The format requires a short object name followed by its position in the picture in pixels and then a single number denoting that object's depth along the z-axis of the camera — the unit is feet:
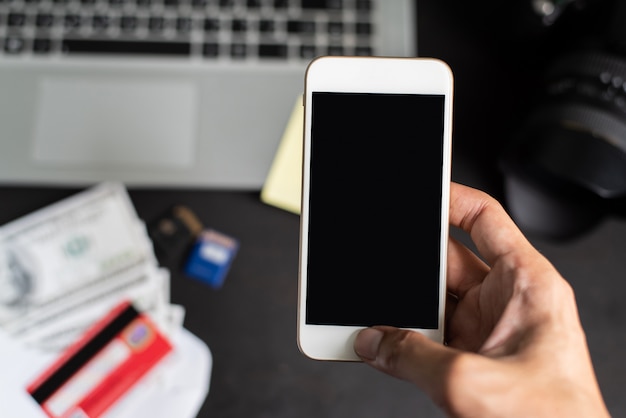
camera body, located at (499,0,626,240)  1.34
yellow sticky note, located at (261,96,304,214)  1.61
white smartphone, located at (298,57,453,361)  1.19
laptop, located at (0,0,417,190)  1.63
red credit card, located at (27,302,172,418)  1.51
